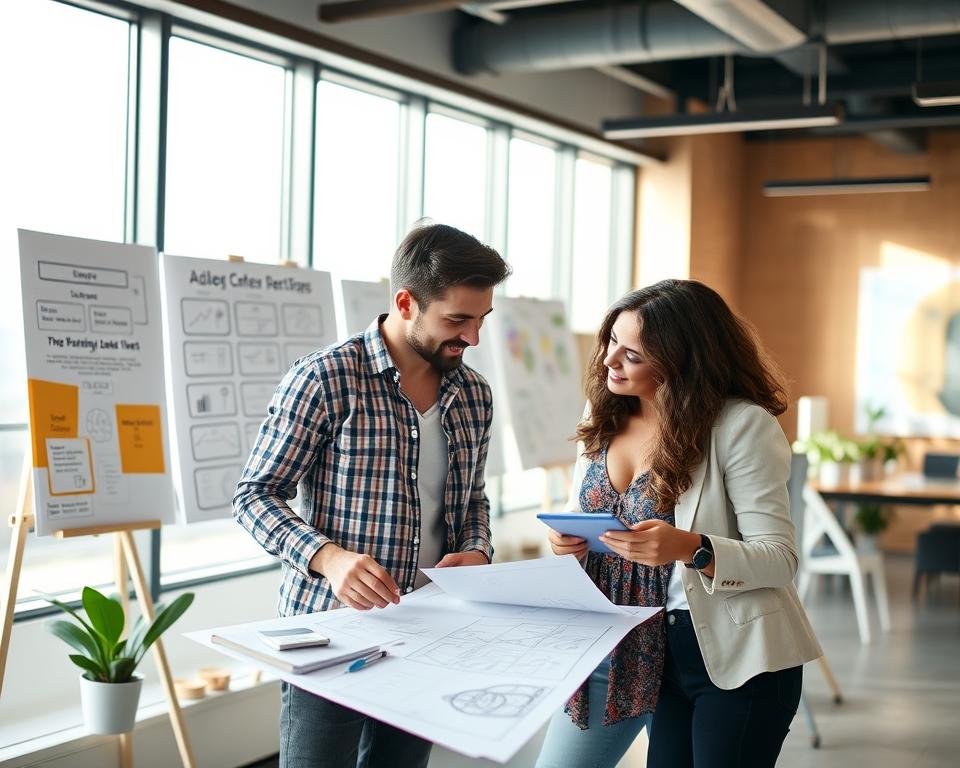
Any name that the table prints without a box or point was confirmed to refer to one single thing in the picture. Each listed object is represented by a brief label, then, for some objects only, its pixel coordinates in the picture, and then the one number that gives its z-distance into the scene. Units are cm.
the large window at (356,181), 554
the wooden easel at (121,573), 304
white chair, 600
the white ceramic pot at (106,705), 304
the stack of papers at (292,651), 161
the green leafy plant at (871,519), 728
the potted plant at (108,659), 304
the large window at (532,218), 724
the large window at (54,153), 402
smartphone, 167
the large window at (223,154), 463
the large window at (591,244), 807
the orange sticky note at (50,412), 307
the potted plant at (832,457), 696
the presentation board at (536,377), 555
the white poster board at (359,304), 446
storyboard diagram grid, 367
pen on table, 163
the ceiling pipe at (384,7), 474
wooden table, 664
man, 195
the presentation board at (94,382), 312
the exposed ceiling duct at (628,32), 536
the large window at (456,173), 642
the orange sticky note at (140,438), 336
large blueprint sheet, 143
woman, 185
